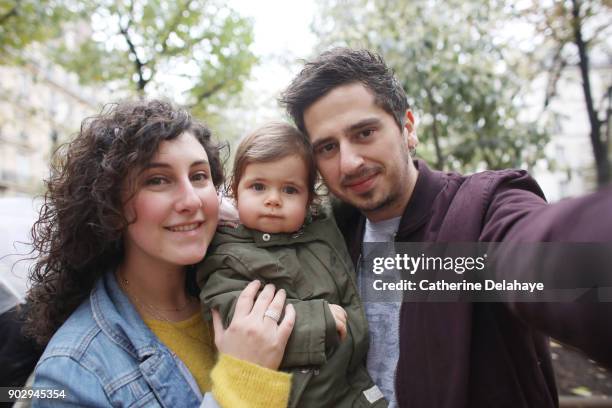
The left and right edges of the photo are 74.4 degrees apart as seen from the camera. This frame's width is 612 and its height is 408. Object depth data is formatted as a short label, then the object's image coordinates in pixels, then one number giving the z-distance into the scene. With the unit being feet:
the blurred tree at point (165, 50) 20.71
